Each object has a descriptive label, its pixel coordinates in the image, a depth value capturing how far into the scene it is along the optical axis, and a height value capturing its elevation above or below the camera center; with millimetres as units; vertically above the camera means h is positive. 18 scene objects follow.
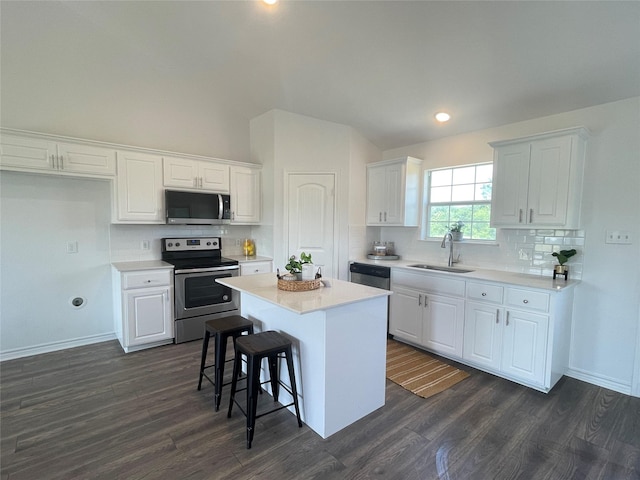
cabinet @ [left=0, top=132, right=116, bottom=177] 2797 +568
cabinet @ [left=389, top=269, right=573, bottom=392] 2633 -945
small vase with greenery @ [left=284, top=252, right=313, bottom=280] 2385 -347
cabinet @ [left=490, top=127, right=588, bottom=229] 2758 +418
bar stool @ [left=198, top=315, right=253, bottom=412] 2367 -883
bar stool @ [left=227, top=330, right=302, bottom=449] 1970 -933
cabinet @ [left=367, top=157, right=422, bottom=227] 4051 +409
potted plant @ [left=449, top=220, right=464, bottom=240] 3783 -90
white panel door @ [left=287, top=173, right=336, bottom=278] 4203 +25
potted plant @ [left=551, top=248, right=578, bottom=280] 2871 -318
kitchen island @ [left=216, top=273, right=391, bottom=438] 2033 -862
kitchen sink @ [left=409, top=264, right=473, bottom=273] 3508 -525
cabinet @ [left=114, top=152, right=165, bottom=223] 3375 +320
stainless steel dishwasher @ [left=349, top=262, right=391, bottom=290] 3785 -664
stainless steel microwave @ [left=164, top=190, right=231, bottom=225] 3653 +135
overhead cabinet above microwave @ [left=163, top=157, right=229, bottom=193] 3683 +541
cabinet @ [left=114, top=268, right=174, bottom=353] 3260 -955
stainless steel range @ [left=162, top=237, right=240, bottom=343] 3566 -784
